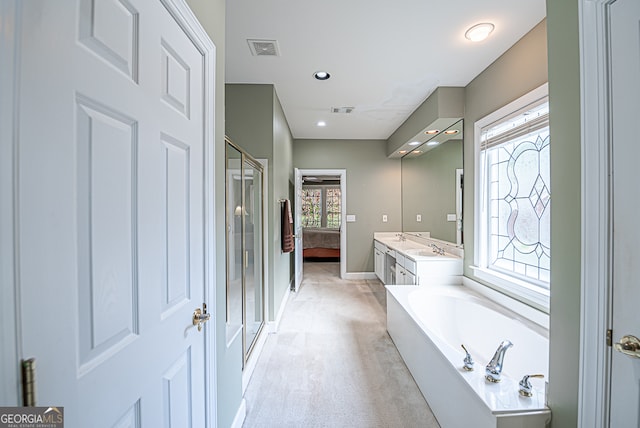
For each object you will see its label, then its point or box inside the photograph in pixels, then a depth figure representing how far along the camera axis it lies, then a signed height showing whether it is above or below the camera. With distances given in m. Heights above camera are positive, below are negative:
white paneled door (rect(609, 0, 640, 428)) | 0.86 +0.01
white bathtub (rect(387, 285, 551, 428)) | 1.27 -0.93
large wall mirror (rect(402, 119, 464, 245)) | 3.25 +0.38
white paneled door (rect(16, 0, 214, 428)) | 0.50 +0.01
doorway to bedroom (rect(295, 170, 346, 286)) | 5.31 -0.21
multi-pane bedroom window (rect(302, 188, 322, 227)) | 8.76 +0.17
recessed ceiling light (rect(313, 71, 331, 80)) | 2.72 +1.37
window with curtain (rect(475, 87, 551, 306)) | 2.06 +0.11
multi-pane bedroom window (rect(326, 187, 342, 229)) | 8.81 +0.21
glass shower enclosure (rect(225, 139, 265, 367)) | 1.99 -0.29
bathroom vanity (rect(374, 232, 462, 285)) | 3.08 -0.59
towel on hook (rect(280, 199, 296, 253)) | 3.59 -0.20
